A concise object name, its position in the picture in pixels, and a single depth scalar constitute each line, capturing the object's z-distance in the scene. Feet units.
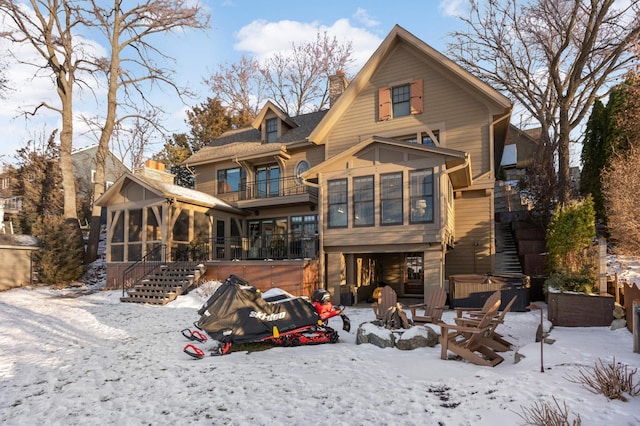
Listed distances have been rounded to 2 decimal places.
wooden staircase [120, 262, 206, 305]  44.14
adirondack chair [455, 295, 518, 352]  22.29
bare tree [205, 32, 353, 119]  111.14
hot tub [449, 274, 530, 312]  36.17
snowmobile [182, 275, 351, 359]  23.63
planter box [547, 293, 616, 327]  26.96
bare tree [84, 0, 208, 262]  76.33
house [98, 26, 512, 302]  42.73
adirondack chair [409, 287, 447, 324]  27.02
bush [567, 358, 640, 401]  13.46
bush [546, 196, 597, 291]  36.11
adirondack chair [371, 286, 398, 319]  29.66
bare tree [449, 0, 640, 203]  55.57
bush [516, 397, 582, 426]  11.67
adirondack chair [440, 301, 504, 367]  20.16
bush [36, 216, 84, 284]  59.52
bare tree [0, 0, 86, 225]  71.05
